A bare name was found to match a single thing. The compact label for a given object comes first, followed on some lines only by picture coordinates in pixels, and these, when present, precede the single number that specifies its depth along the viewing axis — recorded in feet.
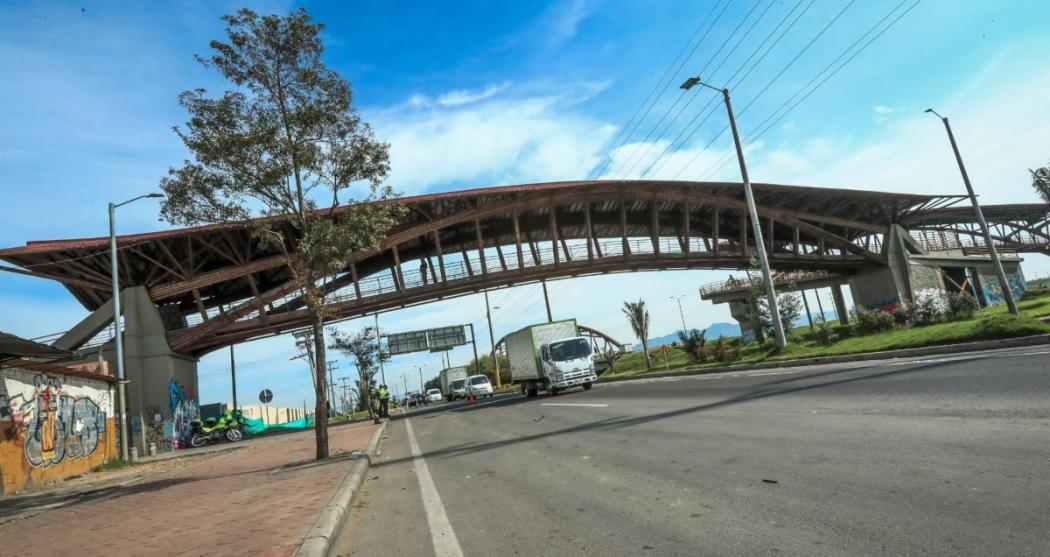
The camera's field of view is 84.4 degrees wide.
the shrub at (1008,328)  46.70
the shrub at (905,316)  78.84
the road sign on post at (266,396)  94.10
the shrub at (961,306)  75.20
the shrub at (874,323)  78.38
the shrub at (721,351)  97.09
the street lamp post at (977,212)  84.64
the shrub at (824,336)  79.71
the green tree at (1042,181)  111.96
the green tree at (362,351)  161.89
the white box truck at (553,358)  78.79
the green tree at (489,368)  252.83
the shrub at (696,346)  106.93
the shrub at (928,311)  77.34
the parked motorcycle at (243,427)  106.71
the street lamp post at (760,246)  75.92
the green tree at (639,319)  125.08
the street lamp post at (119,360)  63.52
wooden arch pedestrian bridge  92.22
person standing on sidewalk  90.12
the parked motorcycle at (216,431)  97.25
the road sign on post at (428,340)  192.54
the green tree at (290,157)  40.29
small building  41.65
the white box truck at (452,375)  188.36
